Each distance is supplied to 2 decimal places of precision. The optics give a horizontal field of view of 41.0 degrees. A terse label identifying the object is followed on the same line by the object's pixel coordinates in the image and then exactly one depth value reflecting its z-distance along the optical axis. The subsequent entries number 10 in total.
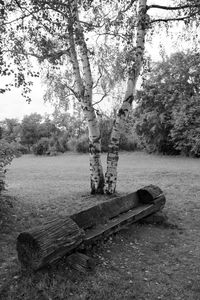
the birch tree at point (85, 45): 5.89
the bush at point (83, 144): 37.53
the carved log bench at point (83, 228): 3.45
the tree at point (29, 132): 42.69
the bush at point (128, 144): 36.78
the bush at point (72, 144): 38.68
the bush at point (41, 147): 39.53
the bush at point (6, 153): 6.20
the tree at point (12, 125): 43.22
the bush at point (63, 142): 40.38
